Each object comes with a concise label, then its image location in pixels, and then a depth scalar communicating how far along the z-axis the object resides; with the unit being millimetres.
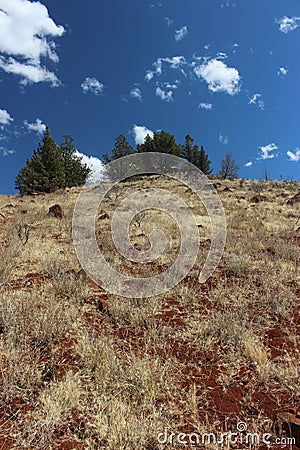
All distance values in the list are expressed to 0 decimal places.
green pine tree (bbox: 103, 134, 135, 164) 38500
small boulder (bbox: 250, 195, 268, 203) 16856
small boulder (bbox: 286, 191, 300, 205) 15898
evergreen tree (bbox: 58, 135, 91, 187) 35594
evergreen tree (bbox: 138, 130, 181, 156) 38875
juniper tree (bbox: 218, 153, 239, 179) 35375
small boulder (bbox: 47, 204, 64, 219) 11670
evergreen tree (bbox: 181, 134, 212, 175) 40062
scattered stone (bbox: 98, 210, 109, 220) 11816
